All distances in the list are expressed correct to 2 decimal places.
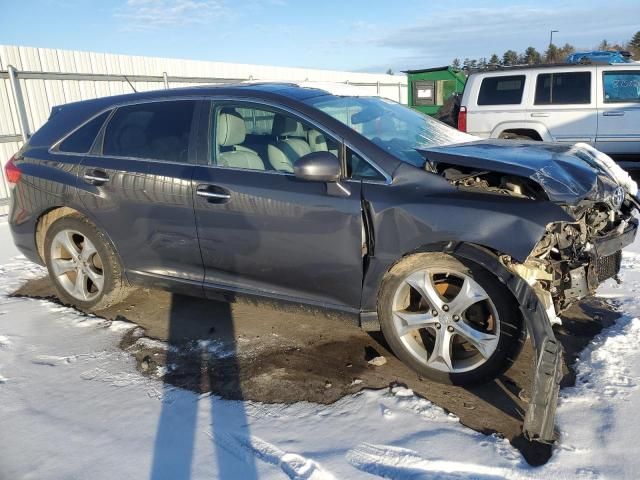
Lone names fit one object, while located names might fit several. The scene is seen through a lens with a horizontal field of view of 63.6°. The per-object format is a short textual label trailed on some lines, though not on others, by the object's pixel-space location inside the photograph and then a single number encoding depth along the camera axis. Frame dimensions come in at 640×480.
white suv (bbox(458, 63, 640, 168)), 8.37
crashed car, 2.82
